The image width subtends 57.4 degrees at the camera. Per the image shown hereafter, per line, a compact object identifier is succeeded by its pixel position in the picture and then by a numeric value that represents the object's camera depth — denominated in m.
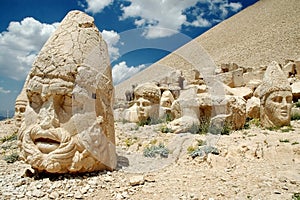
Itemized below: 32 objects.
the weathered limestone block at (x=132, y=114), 9.82
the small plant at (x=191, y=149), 5.50
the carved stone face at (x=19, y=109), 8.93
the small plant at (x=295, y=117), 8.36
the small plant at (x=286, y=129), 6.83
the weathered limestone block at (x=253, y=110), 9.16
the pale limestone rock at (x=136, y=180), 3.90
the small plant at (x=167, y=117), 9.31
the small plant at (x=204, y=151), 5.12
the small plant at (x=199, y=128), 7.27
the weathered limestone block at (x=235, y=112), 7.59
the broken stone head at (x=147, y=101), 9.32
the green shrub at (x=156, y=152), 5.45
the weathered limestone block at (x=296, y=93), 11.13
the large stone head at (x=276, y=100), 7.36
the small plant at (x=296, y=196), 3.21
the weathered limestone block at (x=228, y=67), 19.45
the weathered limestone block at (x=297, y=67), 16.28
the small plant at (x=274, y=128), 7.25
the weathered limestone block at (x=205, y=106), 7.87
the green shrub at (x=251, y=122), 8.15
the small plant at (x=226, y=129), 7.15
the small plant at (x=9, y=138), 8.39
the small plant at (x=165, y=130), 7.45
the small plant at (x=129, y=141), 6.75
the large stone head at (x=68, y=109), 3.91
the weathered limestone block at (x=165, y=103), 9.93
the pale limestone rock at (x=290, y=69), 16.55
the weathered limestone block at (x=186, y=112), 7.44
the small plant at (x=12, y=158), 5.48
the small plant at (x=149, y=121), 9.20
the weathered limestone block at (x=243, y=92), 11.84
